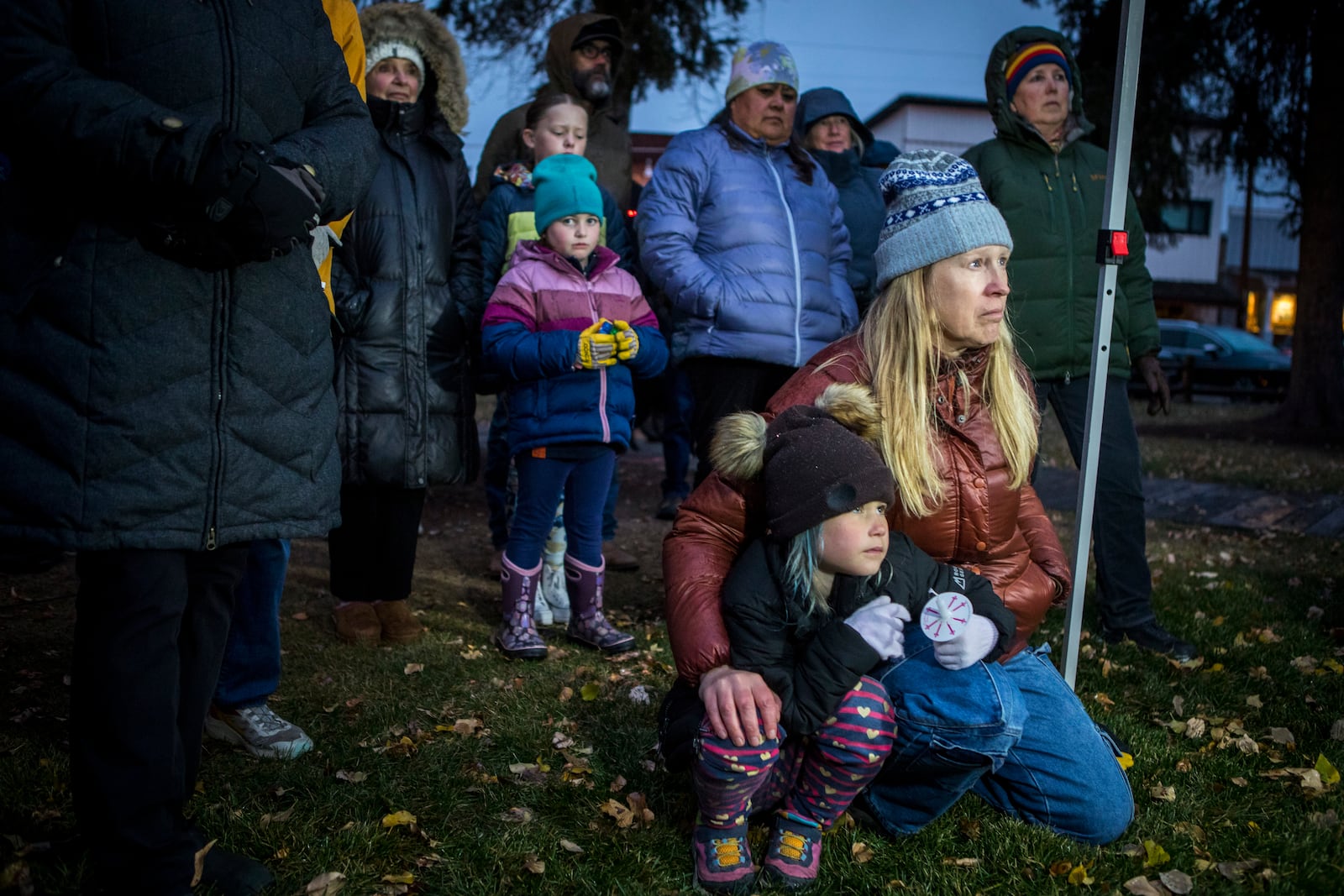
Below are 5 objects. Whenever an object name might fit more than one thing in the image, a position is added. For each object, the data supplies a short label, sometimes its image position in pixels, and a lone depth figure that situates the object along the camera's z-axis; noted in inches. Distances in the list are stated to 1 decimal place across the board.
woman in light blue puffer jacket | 177.9
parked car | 968.3
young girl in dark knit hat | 97.8
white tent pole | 128.8
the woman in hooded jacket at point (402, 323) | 167.5
